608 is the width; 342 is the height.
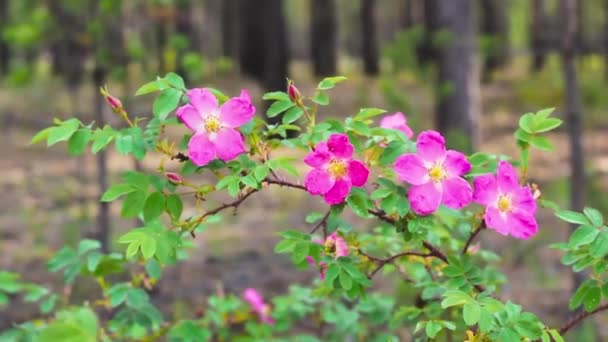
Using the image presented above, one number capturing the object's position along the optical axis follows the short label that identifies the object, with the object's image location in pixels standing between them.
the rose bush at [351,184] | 1.84
